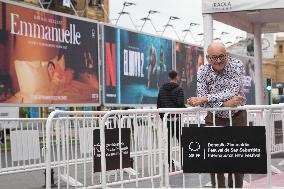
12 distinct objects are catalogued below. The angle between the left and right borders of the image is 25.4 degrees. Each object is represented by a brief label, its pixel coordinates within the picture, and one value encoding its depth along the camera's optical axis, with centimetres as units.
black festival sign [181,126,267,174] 538
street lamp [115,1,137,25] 3806
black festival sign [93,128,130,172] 665
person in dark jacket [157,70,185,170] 1112
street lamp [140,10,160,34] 4138
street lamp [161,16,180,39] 4462
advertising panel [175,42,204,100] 2631
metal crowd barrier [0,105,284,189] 595
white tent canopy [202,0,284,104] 1116
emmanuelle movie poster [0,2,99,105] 1625
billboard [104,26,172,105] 2075
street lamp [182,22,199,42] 5064
